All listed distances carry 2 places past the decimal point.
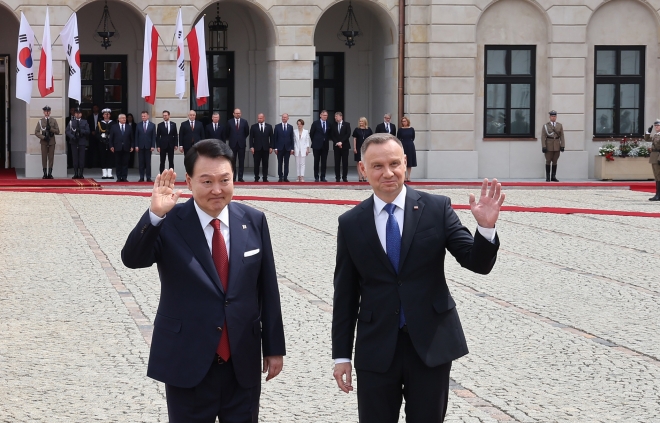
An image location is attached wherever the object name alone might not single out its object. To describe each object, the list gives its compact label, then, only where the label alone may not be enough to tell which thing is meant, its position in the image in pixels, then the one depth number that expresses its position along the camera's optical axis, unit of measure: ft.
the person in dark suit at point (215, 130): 91.81
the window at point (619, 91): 100.42
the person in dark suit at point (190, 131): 91.81
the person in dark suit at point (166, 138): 92.63
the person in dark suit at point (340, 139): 94.94
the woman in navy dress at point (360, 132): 93.19
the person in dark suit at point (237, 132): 93.04
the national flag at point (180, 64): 92.48
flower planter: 97.66
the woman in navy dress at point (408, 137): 93.97
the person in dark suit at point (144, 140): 92.89
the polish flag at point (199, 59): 90.68
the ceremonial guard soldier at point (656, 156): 75.51
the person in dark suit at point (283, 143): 93.81
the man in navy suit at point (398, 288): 15.39
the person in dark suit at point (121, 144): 92.32
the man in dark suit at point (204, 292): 15.30
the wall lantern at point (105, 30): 100.73
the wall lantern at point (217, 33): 104.37
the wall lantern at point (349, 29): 102.47
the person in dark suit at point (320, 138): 94.43
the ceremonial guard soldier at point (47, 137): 92.89
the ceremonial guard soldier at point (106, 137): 94.42
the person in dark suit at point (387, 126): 92.53
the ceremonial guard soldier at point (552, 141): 96.73
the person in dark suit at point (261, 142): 93.81
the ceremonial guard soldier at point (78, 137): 93.81
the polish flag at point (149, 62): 91.66
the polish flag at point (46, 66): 90.84
